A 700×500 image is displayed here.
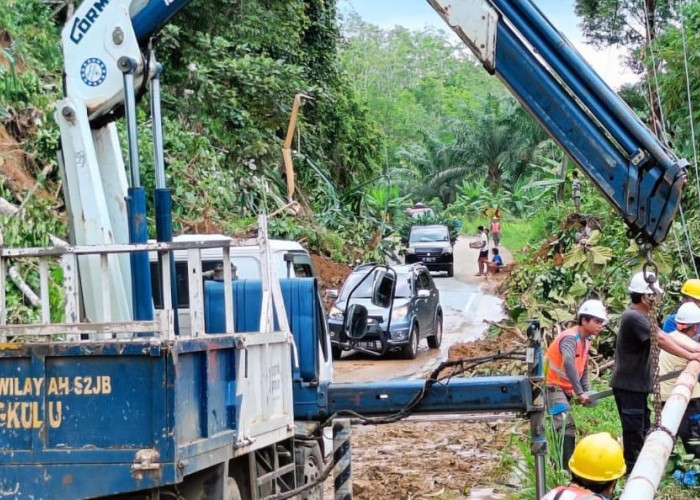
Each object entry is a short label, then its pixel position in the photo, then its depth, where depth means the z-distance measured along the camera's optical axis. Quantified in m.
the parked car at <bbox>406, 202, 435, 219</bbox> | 47.84
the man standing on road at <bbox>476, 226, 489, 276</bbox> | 36.69
